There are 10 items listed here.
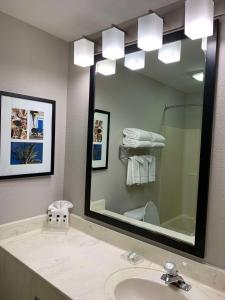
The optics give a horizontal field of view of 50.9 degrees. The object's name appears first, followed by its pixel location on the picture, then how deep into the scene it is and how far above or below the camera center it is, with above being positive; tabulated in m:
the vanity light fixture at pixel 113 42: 1.44 +0.59
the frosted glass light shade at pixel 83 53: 1.57 +0.57
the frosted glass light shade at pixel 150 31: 1.26 +0.59
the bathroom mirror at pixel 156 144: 1.20 -0.03
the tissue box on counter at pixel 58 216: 1.73 -0.58
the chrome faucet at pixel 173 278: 1.12 -0.66
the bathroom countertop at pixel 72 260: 1.09 -0.69
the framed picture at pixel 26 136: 1.48 -0.01
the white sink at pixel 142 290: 1.14 -0.75
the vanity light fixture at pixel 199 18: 1.08 +0.58
